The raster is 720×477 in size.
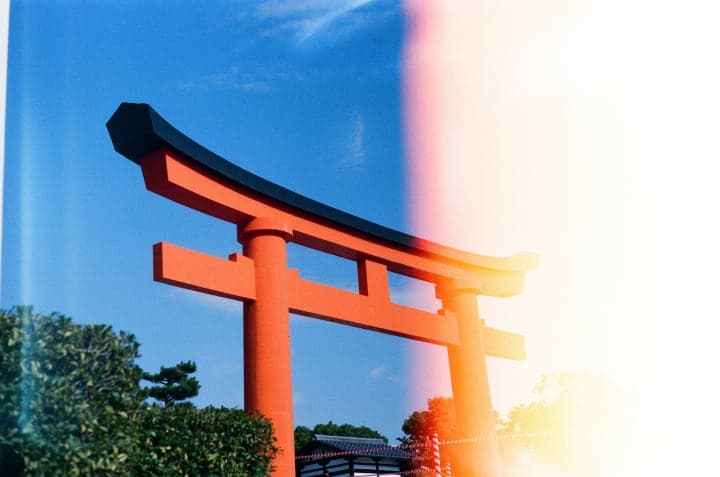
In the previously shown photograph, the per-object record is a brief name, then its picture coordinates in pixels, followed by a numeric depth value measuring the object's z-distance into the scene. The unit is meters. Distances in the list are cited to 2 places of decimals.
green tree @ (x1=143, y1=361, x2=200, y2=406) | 24.19
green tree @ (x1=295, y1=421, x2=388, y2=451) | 33.16
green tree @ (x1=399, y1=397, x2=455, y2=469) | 29.09
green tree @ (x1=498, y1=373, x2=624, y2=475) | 10.48
